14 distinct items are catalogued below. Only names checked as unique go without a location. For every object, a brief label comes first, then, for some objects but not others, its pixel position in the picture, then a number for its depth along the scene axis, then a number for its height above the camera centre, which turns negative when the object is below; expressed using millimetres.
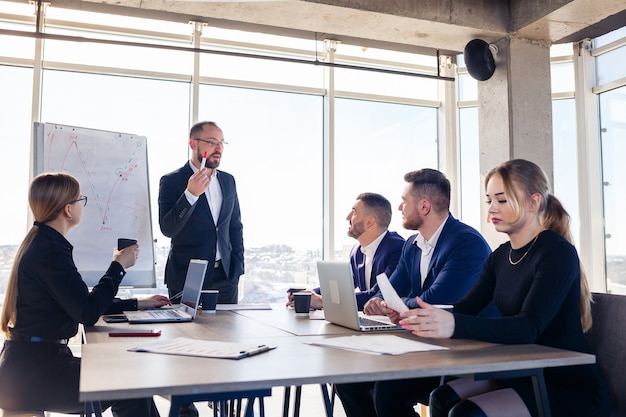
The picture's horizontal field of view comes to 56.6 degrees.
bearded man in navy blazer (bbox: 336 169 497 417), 2270 -96
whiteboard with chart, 3809 +382
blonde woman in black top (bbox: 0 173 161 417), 2000 -260
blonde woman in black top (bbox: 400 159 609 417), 1663 -194
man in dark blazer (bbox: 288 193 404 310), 3133 +43
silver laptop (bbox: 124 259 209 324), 2252 -277
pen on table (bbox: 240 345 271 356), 1471 -273
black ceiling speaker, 5207 +1692
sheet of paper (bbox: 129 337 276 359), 1461 -274
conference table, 1158 -280
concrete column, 5156 +1252
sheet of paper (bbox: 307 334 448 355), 1542 -279
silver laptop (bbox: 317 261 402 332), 2039 -200
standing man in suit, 3289 +153
